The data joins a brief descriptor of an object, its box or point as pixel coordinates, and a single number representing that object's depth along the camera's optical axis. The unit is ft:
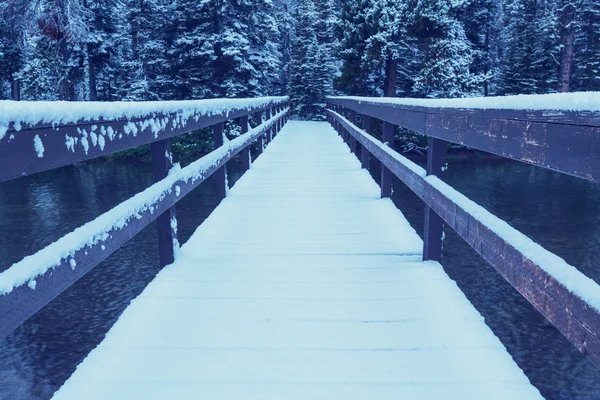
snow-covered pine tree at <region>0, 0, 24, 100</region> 134.59
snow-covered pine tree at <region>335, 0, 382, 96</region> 96.63
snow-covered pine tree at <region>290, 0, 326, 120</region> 150.00
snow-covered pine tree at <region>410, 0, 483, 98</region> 88.99
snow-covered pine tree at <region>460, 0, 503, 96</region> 127.85
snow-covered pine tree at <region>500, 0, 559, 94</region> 122.31
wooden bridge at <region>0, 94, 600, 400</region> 5.56
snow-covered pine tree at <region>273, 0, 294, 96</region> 174.50
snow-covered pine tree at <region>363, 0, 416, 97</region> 92.53
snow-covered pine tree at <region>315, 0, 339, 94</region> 151.23
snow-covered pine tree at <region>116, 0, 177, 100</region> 96.89
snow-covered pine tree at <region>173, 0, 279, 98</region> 89.15
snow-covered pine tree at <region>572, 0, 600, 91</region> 121.49
